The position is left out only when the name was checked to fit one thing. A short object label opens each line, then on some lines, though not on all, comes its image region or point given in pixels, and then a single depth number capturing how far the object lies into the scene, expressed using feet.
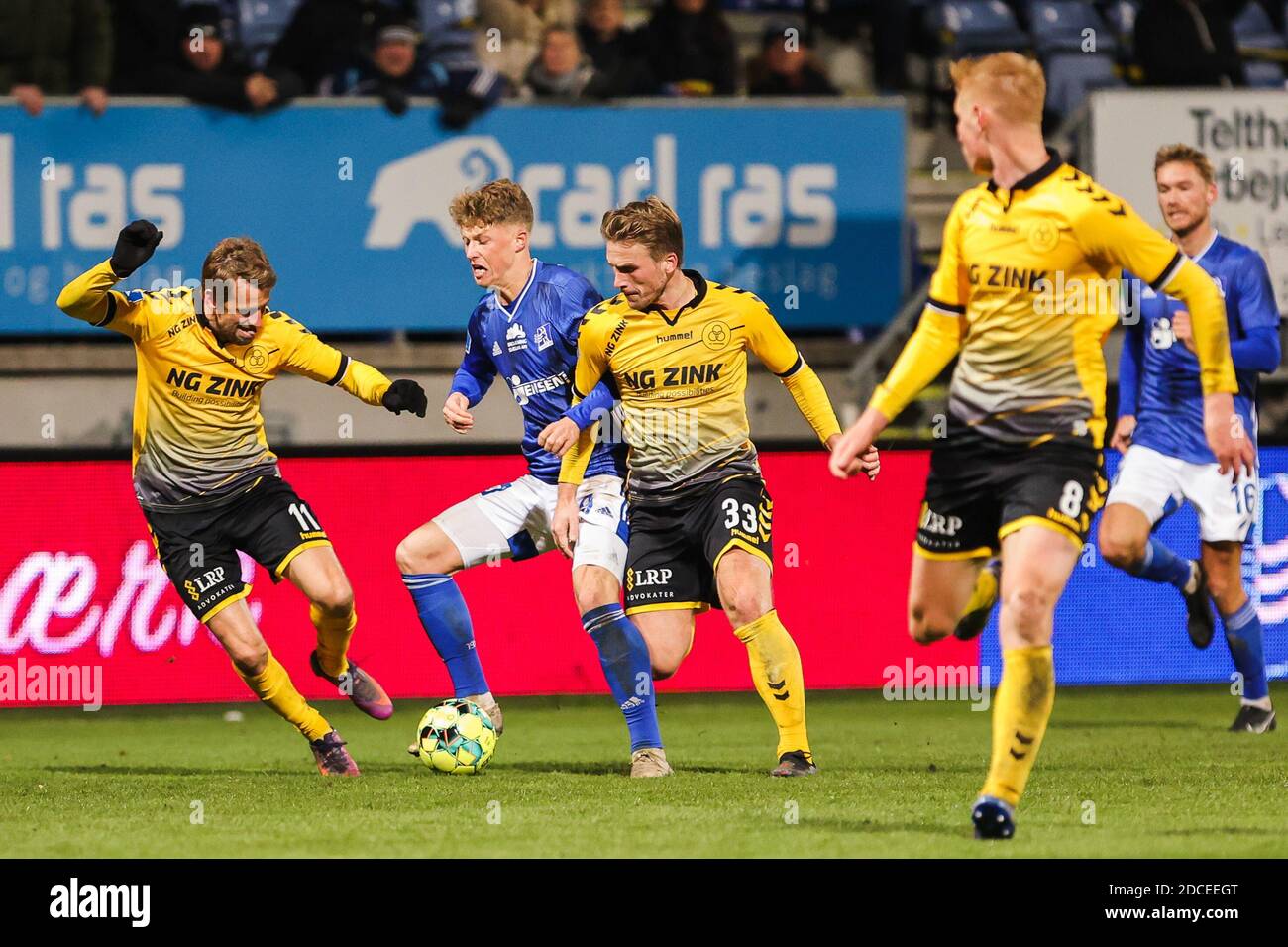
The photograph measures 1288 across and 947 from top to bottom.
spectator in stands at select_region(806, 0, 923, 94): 45.19
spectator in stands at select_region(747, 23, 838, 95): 40.81
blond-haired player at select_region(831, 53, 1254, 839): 18.72
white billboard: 39.50
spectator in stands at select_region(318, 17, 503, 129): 38.22
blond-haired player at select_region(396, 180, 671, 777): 26.40
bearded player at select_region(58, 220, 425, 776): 25.57
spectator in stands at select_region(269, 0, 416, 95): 40.27
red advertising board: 32.14
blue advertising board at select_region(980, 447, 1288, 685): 34.01
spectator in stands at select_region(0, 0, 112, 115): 38.34
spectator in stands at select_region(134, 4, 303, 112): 37.81
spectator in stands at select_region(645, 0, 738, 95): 41.63
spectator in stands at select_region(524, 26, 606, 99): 39.24
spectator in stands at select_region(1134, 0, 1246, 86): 42.65
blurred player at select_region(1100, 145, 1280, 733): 28.30
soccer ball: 25.16
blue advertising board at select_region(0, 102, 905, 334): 37.29
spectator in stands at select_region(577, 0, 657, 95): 39.45
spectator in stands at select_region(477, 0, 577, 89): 40.83
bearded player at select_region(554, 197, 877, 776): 24.18
